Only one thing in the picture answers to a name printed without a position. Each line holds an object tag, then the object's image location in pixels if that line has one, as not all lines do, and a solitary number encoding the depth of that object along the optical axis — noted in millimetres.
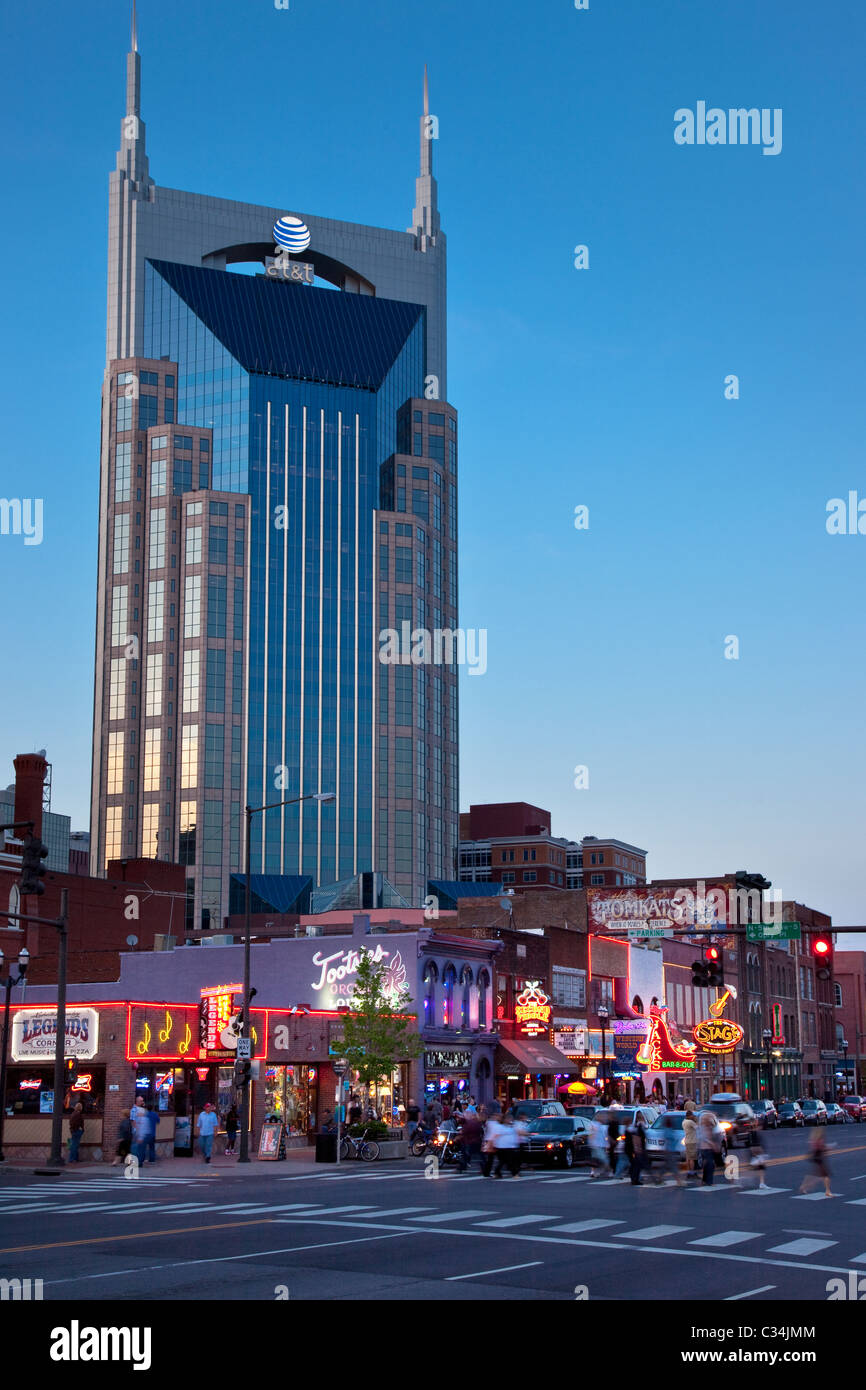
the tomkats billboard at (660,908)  107188
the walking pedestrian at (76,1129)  44281
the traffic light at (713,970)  39562
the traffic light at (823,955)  30406
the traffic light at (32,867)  31797
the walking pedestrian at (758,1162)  34438
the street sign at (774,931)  55944
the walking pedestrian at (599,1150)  36406
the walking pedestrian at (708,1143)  34844
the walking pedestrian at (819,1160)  30453
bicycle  44688
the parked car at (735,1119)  50669
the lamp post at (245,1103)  42656
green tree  51156
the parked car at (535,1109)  44875
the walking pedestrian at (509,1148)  36656
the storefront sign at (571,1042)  70912
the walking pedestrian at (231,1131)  48031
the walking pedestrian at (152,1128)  41375
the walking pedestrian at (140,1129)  40750
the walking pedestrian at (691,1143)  35500
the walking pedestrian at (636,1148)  34312
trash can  43906
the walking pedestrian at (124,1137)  41312
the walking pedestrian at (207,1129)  42938
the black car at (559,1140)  41031
